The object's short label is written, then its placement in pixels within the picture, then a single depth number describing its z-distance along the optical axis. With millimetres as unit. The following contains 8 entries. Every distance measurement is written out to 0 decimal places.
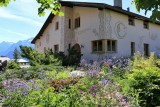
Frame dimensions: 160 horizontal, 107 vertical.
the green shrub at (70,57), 12602
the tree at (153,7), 1392
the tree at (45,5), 2798
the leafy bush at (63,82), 5171
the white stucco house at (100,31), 13470
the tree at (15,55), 19859
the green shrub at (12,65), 10564
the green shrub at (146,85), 3829
